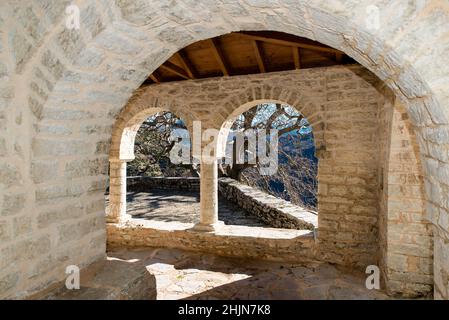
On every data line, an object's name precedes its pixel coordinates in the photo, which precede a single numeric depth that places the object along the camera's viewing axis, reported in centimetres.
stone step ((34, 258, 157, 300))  174
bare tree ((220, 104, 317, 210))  1084
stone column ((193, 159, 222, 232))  514
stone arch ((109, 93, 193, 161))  545
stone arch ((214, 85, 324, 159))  443
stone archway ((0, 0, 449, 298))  105
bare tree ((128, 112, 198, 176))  1291
